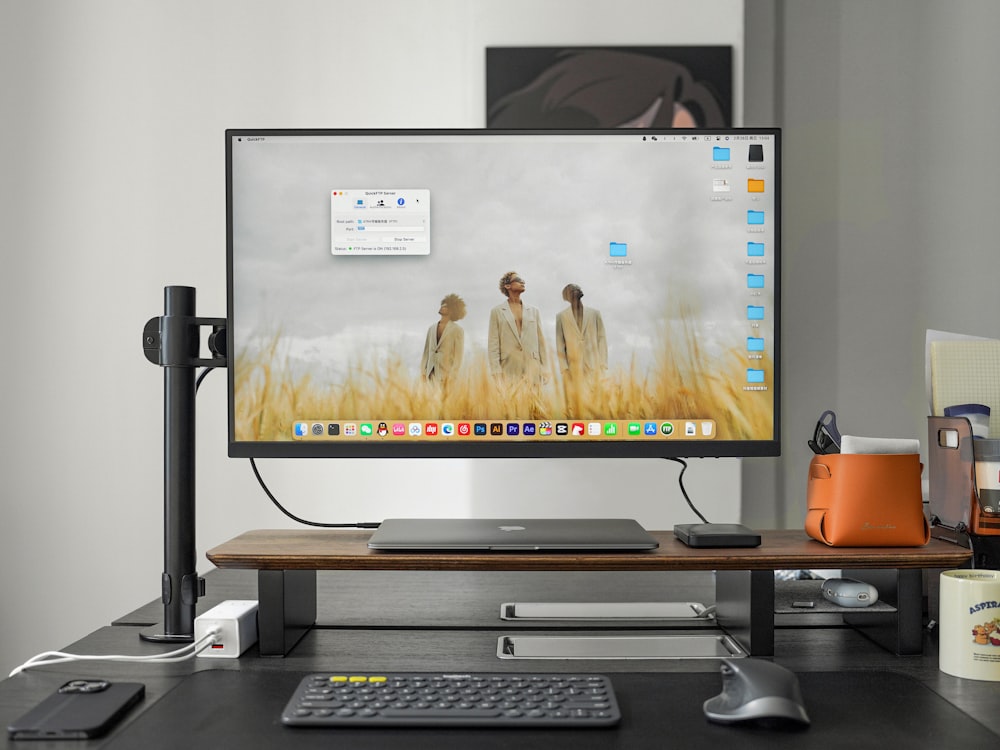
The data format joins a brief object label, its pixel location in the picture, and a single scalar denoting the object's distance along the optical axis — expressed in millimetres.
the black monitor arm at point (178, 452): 919
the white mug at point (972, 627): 774
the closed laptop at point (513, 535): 897
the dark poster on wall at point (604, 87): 1945
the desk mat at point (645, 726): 638
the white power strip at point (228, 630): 867
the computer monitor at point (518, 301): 947
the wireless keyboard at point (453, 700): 664
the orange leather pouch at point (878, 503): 902
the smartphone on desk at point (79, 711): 644
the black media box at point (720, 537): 908
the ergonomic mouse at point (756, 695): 660
